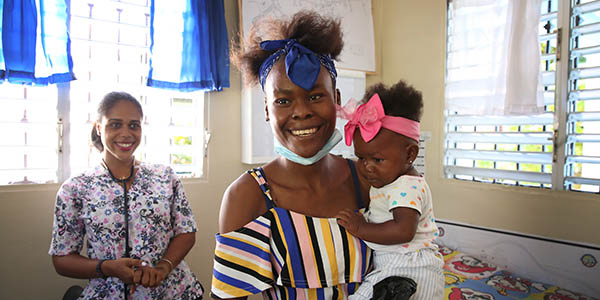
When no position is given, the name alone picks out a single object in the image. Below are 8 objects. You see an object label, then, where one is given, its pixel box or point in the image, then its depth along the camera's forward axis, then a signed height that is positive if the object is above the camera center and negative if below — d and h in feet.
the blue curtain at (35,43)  7.19 +1.90
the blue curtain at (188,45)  8.93 +2.31
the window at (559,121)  7.61 +0.52
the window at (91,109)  7.87 +0.69
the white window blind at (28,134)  7.73 +0.07
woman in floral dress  6.37 -1.50
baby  4.24 -0.56
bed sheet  7.32 -2.92
